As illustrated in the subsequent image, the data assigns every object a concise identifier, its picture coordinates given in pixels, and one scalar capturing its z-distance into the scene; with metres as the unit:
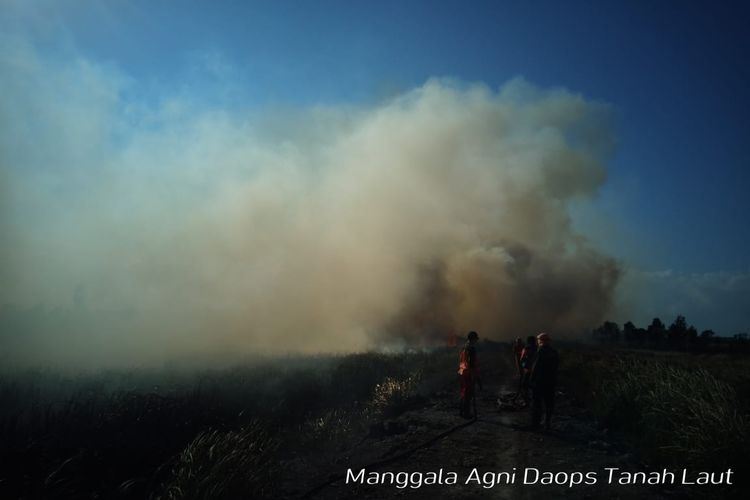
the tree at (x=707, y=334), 93.89
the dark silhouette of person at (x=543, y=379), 12.48
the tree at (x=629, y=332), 102.99
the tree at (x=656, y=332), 98.38
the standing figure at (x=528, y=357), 15.19
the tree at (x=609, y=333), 106.56
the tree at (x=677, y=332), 93.48
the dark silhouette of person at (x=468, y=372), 14.30
